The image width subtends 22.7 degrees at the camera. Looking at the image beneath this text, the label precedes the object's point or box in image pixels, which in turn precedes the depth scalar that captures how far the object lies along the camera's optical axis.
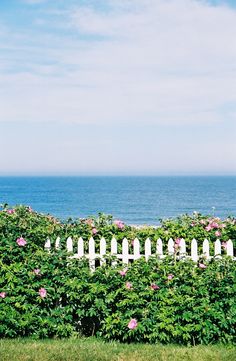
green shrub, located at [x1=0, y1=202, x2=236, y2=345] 7.22
